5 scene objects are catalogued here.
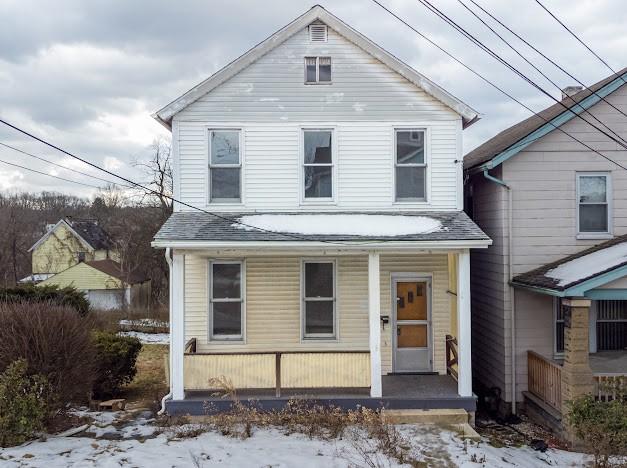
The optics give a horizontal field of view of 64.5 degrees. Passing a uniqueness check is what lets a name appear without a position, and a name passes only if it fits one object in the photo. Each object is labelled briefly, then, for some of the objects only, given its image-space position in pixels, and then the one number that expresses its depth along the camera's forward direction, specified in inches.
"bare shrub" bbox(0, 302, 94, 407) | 316.8
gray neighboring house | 407.2
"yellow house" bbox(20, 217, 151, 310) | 1333.7
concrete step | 352.2
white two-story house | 411.5
